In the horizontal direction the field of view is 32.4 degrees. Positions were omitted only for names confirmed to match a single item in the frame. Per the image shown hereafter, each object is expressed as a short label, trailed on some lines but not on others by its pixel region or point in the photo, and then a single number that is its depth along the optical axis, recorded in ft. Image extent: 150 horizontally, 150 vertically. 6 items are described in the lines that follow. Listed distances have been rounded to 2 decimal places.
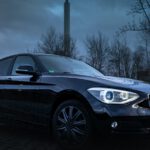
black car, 10.80
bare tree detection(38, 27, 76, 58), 66.56
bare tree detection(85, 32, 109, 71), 79.28
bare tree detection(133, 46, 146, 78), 86.86
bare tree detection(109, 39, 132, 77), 83.61
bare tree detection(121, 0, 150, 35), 48.22
